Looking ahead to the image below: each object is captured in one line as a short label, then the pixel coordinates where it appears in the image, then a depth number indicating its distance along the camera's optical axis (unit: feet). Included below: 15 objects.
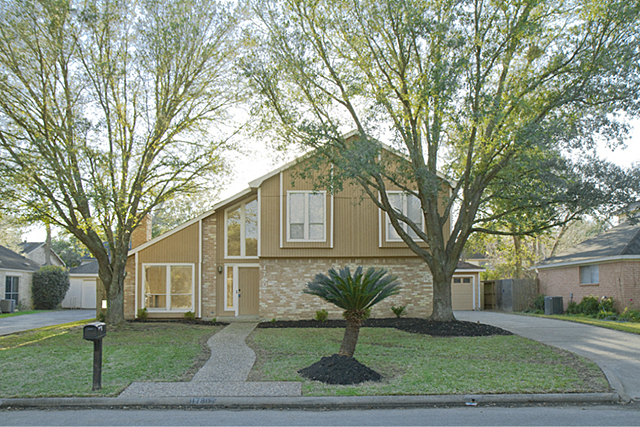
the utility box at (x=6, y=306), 89.45
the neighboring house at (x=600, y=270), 66.74
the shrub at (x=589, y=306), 70.57
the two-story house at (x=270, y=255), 63.36
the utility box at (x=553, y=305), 77.66
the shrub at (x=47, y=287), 104.63
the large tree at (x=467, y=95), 45.34
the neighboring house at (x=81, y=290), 117.50
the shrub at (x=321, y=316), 61.72
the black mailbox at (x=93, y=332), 26.96
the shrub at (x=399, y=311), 62.85
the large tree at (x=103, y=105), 47.34
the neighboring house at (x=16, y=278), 93.91
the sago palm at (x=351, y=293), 32.37
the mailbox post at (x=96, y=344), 26.68
